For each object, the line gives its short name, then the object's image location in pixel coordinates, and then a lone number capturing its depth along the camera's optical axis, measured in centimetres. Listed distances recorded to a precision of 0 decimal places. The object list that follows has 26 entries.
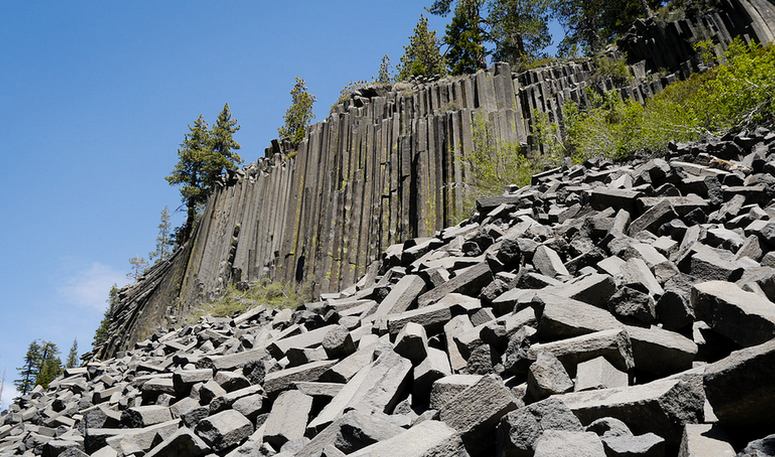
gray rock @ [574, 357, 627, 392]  199
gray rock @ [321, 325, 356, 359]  338
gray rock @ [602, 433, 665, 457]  147
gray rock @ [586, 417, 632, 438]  158
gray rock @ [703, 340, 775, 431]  141
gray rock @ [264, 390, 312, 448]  256
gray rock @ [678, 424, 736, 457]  138
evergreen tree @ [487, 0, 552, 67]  2655
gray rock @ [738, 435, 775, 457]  128
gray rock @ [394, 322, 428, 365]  276
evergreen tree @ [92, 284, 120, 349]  3166
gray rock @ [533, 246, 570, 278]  345
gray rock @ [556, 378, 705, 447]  162
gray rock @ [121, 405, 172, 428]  368
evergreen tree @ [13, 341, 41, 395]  4450
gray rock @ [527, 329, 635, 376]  214
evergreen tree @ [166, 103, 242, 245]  3091
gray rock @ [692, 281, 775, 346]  189
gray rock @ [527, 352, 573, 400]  198
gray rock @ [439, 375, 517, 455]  186
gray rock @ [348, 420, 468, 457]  174
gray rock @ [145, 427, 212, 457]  279
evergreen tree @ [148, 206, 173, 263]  4833
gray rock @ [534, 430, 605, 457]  143
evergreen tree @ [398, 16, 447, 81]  2582
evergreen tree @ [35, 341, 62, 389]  3431
